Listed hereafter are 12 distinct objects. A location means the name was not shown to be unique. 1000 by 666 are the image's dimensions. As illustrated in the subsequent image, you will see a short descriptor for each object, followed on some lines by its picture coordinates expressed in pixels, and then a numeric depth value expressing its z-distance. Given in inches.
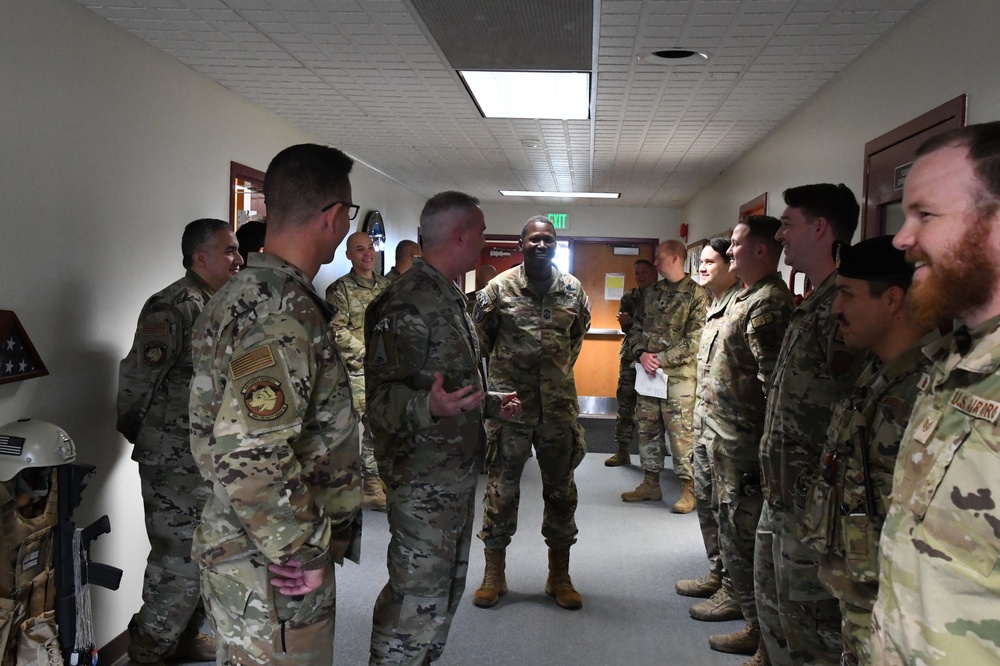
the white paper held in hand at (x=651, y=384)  191.2
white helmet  75.0
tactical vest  73.4
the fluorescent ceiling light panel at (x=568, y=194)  319.6
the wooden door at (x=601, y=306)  362.9
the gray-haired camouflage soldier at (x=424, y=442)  82.2
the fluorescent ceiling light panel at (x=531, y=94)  133.2
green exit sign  372.2
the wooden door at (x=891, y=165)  91.3
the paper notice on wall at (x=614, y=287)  377.4
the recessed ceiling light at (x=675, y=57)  117.6
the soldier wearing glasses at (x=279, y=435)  55.3
